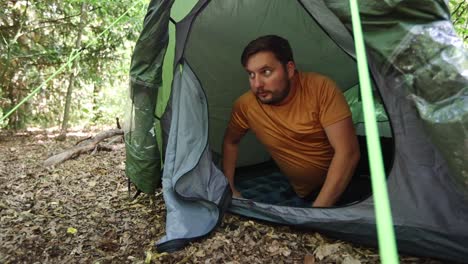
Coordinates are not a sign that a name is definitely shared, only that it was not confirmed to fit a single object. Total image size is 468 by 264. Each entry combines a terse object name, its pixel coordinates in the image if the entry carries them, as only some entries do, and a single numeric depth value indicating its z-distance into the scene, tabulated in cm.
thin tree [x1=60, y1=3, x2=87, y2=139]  502
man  215
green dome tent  143
